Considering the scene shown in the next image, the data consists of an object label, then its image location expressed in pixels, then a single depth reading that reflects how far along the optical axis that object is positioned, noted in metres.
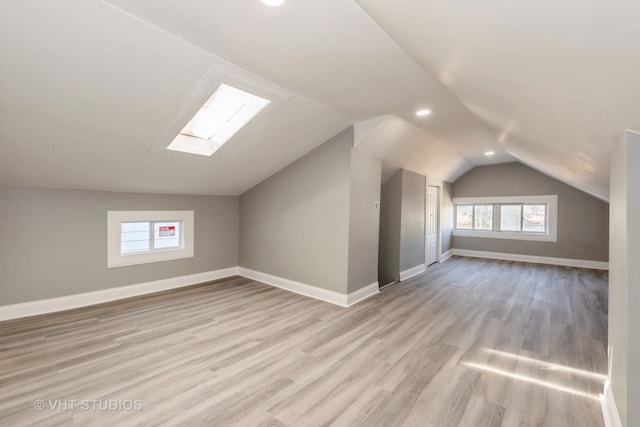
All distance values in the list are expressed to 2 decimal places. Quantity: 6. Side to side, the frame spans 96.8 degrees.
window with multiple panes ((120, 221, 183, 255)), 4.09
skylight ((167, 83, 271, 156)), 3.13
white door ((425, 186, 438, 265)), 6.43
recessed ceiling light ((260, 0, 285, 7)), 1.55
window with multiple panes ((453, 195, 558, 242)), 7.05
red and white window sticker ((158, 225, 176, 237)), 4.49
